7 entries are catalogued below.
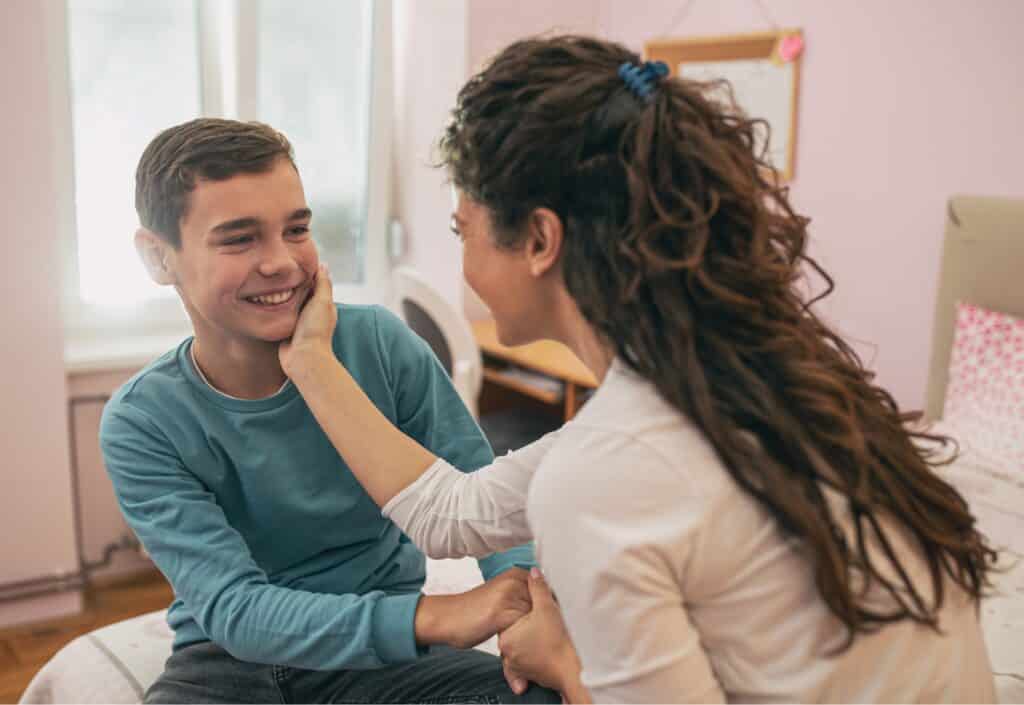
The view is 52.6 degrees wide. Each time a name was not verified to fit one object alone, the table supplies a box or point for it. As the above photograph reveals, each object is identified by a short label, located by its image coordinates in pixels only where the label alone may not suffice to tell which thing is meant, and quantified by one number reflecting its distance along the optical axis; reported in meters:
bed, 1.54
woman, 0.85
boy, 1.20
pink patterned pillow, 2.30
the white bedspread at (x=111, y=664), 1.51
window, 3.11
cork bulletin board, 2.92
